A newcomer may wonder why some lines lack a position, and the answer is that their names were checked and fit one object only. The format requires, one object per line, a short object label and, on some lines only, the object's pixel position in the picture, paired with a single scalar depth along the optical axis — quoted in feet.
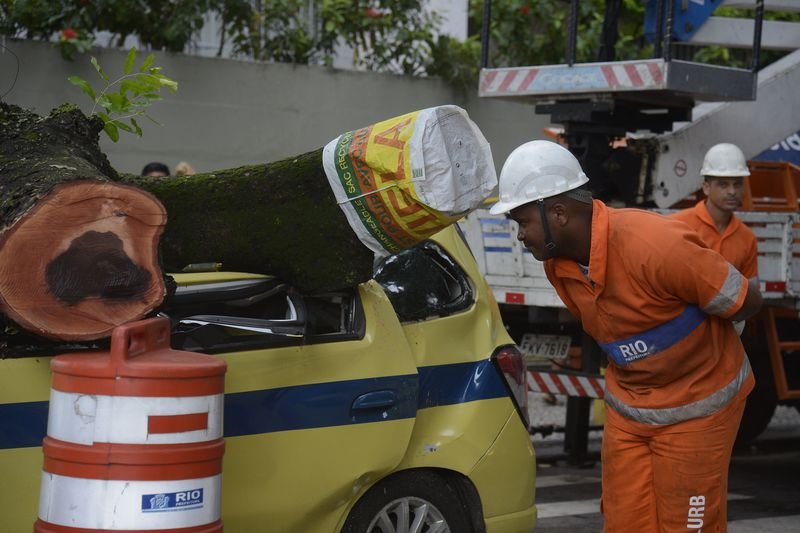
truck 26.55
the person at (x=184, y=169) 29.35
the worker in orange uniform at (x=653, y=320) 13.87
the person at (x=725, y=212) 24.06
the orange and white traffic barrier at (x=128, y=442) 11.64
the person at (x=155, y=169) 29.91
